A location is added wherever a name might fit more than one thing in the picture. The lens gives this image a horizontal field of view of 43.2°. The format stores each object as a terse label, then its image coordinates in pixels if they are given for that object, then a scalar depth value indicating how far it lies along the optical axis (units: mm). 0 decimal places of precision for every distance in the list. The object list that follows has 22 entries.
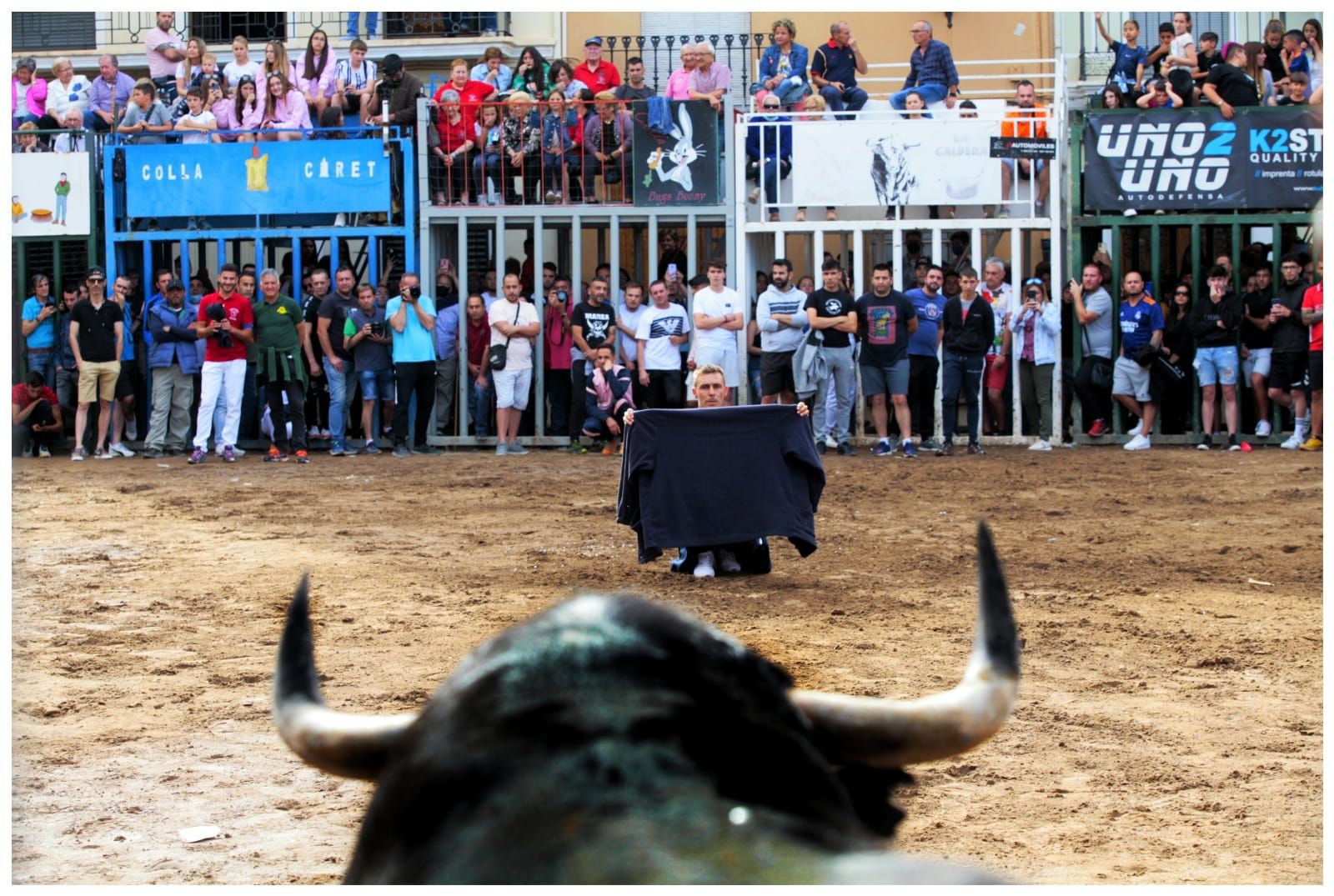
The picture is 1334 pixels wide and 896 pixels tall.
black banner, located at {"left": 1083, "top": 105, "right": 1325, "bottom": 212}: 16250
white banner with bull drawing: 16484
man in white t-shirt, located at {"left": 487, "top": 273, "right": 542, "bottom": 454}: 16359
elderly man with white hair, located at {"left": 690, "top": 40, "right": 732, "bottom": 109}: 16953
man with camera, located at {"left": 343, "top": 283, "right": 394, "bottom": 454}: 16156
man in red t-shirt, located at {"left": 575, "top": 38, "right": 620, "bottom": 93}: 17516
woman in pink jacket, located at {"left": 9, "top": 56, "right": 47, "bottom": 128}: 18422
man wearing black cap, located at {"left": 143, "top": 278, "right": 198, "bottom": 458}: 16297
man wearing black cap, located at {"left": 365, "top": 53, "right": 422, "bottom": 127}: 17312
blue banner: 17047
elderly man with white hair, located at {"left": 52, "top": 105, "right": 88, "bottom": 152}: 17500
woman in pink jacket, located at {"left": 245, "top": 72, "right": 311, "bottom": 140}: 17266
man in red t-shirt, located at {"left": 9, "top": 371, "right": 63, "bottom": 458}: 16203
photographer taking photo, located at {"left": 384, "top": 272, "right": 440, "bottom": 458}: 16188
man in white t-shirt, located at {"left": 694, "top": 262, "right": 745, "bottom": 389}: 15844
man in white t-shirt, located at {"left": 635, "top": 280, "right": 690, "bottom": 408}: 15906
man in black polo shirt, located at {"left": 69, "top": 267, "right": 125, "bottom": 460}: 15992
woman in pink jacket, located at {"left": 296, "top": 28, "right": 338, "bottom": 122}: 17547
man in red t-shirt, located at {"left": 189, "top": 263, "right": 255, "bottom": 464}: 15578
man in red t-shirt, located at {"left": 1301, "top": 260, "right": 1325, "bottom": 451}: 15172
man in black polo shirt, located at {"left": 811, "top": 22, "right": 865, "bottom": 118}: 17125
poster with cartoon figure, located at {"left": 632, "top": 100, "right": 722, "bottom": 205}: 16828
